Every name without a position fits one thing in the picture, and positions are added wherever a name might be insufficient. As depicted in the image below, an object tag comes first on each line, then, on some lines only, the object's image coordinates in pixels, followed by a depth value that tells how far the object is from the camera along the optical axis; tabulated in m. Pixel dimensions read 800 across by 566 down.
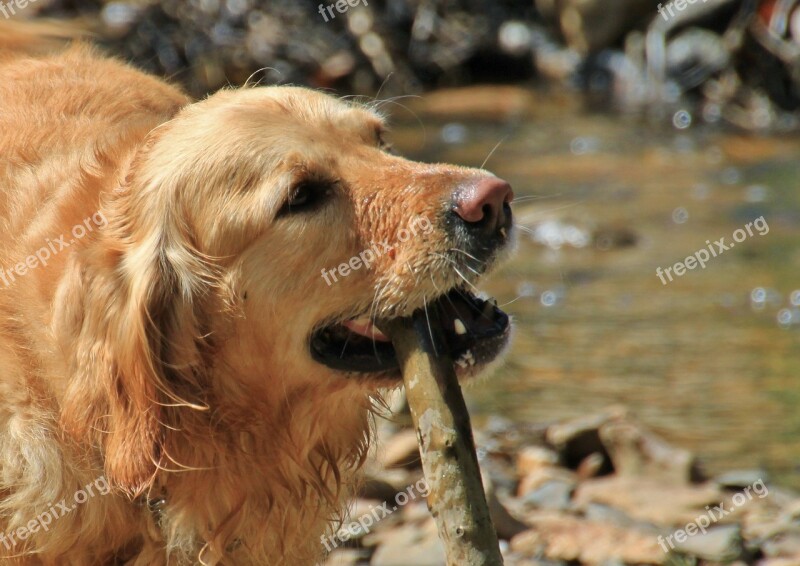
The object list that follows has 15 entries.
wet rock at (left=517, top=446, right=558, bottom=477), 11.48
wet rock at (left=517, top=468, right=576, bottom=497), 10.99
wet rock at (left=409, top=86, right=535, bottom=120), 27.62
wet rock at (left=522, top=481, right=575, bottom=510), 10.57
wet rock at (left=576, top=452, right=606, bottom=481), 11.40
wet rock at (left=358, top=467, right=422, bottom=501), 10.48
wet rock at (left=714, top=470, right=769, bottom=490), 10.77
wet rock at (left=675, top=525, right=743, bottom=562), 9.09
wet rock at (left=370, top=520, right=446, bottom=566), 9.13
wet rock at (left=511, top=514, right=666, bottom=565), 9.05
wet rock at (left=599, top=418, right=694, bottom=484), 10.96
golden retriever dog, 7.21
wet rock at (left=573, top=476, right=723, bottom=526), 10.27
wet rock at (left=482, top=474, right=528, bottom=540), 9.48
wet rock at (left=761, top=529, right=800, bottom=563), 9.33
